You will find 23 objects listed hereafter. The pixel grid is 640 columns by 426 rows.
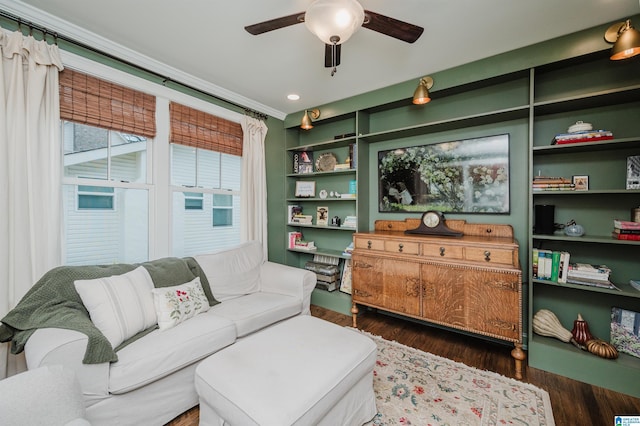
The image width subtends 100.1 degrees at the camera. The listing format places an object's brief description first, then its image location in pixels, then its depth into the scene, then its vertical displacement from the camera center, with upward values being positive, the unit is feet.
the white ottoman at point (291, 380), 3.63 -2.58
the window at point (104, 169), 6.80 +1.13
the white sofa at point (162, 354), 4.19 -2.70
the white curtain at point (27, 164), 5.60 +1.01
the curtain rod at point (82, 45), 5.84 +4.13
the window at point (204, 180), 8.98 +1.09
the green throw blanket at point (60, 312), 4.43 -1.89
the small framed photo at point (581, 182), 7.01 +0.71
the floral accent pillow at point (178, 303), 5.92 -2.20
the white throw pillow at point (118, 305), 5.08 -1.91
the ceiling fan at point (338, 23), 4.32 +3.26
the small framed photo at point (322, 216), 12.04 -0.30
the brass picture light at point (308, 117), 10.62 +3.78
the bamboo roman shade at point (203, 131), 8.75 +2.81
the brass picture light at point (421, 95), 7.46 +3.20
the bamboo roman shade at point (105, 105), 6.57 +2.82
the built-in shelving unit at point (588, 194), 6.30 +0.38
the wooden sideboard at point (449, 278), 6.71 -1.95
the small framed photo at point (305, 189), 12.34 +0.96
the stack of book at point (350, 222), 10.67 -0.51
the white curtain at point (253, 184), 10.53 +1.05
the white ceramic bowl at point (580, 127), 6.56 +2.03
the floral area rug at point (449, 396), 5.14 -4.02
